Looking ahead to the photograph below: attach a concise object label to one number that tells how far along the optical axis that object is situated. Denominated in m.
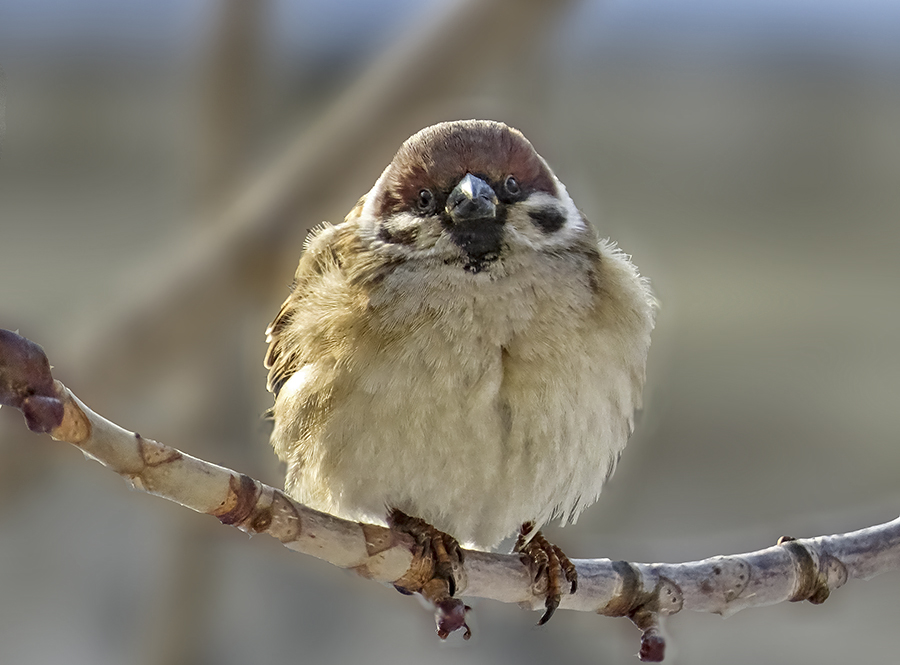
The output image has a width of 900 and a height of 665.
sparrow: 2.59
